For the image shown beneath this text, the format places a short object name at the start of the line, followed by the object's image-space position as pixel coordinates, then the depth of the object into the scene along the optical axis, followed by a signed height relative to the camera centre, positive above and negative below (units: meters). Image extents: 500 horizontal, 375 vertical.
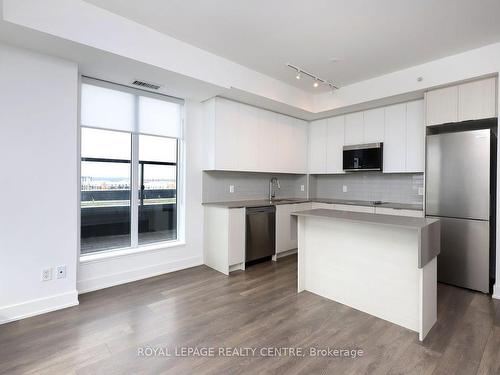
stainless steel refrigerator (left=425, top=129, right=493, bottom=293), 3.17 -0.16
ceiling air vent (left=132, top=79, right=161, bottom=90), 3.38 +1.31
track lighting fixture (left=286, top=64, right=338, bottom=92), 3.87 +1.67
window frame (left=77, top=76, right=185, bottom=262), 3.26 -0.02
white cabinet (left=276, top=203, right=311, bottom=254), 4.48 -0.69
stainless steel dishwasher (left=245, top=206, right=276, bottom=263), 4.07 -0.72
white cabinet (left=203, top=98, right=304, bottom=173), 4.07 +0.80
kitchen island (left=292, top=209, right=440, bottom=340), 2.30 -0.75
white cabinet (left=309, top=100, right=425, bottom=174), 4.15 +0.90
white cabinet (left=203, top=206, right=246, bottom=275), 3.81 -0.76
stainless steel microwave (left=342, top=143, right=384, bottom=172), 4.46 +0.52
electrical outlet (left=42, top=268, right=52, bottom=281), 2.69 -0.89
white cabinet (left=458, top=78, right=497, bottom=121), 3.21 +1.08
